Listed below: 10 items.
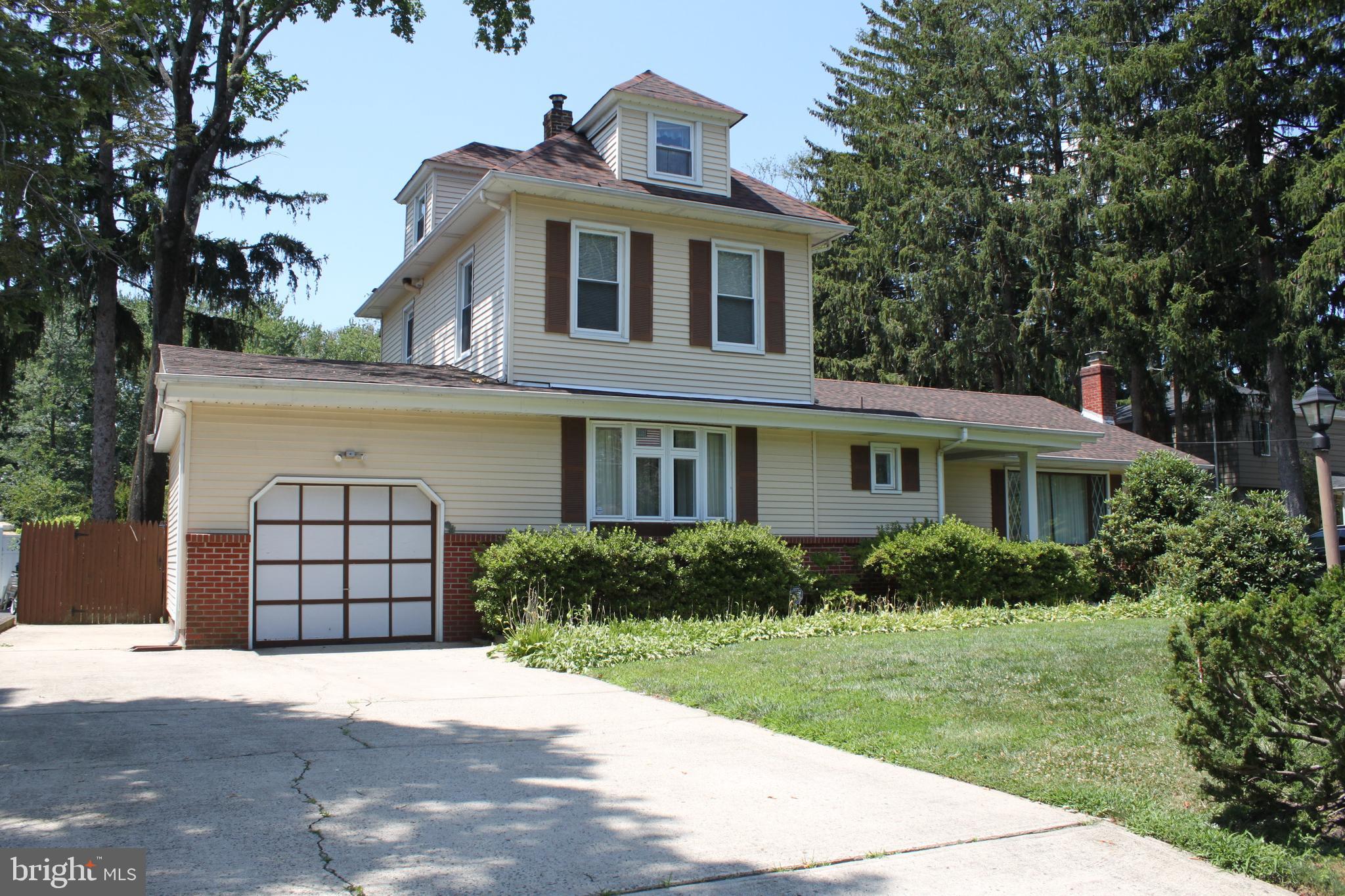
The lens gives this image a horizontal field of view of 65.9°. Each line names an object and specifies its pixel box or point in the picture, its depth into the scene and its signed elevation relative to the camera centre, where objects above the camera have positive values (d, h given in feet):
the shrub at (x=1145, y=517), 58.18 +0.23
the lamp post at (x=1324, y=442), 36.78 +2.88
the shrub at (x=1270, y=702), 15.21 -2.81
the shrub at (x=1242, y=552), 52.06 -1.68
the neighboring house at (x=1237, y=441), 108.99 +8.51
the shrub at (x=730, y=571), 47.80 -2.16
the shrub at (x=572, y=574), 43.73 -2.02
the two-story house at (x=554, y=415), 43.86 +5.23
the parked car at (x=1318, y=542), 78.70 -1.84
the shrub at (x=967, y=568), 53.47 -2.38
